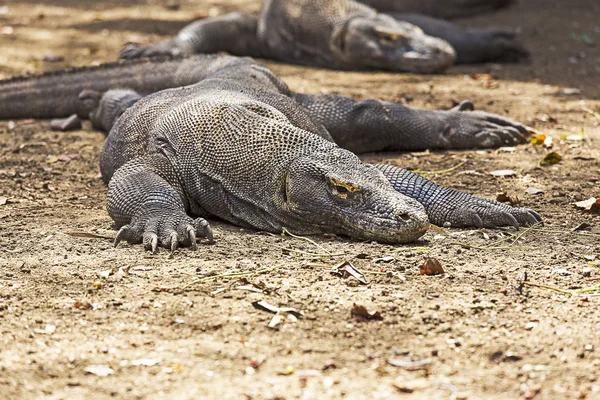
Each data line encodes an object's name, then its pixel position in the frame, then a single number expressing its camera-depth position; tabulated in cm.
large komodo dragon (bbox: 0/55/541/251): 965
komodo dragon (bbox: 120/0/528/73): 1947
